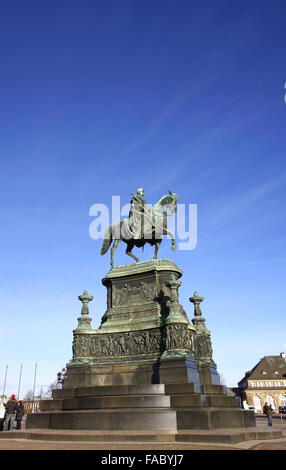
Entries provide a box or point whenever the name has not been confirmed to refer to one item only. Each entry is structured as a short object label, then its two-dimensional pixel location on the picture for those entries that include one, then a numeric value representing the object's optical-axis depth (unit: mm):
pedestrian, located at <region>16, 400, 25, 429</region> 14807
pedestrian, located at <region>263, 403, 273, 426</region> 18656
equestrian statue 20547
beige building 72688
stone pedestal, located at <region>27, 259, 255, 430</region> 12398
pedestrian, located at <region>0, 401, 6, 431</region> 21284
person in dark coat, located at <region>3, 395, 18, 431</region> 14148
